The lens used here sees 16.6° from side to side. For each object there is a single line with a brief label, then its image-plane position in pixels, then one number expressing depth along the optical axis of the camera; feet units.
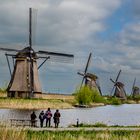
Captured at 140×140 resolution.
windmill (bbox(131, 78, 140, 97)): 551.18
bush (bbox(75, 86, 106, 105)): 293.43
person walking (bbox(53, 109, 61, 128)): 104.90
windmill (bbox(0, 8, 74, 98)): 245.04
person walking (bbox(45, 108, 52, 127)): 108.06
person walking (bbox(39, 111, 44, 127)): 106.87
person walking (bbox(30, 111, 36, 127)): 103.55
